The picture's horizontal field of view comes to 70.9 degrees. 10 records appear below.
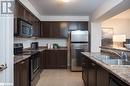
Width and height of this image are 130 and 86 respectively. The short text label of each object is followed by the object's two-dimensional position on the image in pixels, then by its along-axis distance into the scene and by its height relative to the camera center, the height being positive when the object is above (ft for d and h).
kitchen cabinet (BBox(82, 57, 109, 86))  4.14 -1.79
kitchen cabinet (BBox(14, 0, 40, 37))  6.52 +2.46
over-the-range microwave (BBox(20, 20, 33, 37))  7.11 +1.22
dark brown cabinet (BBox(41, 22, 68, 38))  13.70 +2.06
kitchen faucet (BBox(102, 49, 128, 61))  5.60 -0.84
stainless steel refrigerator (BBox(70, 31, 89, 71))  12.77 -0.47
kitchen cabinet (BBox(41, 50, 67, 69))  13.20 -2.34
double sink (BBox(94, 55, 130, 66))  5.12 -1.15
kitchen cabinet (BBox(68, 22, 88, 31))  13.73 +2.51
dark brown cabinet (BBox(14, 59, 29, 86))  4.90 -1.83
